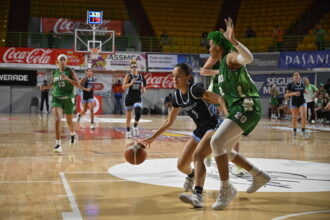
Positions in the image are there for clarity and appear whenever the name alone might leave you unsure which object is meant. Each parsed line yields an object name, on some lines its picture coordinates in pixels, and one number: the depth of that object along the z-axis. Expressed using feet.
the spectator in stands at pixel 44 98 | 85.67
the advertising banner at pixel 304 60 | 76.69
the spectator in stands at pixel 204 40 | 92.46
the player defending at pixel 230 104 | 14.64
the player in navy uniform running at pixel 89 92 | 52.39
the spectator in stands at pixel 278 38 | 85.40
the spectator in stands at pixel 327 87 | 69.62
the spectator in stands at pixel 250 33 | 90.38
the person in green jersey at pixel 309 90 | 53.47
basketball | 16.57
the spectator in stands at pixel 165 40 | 93.22
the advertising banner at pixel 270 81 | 84.89
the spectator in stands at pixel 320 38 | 80.74
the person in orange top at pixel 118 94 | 90.12
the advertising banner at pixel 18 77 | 87.61
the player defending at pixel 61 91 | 30.22
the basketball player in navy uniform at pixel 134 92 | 41.37
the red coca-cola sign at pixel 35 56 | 82.48
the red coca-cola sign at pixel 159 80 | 93.04
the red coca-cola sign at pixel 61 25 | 95.55
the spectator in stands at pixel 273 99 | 81.76
